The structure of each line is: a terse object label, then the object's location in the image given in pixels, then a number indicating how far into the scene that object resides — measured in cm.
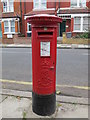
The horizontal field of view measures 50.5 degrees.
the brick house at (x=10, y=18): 1328
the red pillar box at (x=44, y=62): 152
